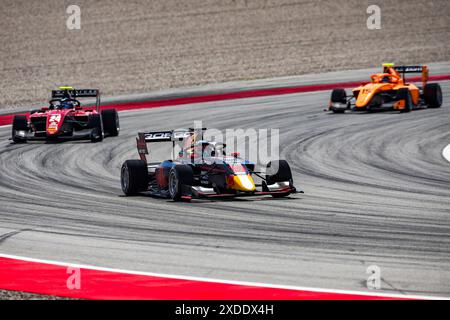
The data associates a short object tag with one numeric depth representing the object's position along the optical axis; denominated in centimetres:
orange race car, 2778
